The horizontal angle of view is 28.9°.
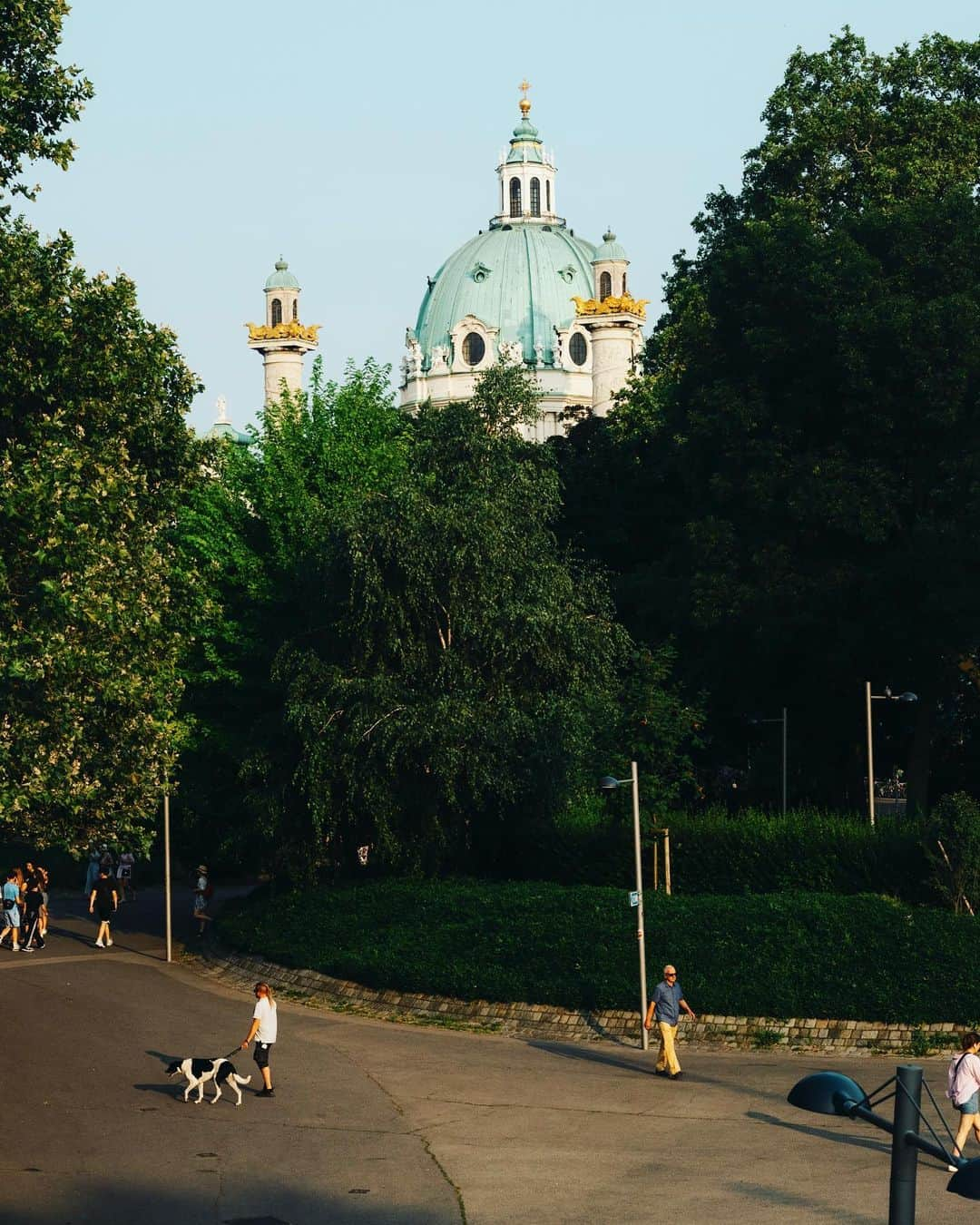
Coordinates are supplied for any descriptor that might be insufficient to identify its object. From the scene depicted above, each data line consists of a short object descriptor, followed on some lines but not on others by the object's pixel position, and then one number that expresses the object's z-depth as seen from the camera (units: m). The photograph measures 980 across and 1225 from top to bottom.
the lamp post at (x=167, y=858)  38.38
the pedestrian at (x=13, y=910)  40.50
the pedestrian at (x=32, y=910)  40.72
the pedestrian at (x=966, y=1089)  21.53
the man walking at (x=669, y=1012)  26.52
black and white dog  24.39
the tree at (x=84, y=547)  24.48
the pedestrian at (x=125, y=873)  52.06
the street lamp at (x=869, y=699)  37.49
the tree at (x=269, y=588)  37.50
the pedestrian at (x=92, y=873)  48.78
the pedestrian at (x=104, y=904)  40.97
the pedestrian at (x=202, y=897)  42.00
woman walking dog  25.21
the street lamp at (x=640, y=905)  29.25
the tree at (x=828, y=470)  40.34
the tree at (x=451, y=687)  35.31
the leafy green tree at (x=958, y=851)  30.44
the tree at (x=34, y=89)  26.16
